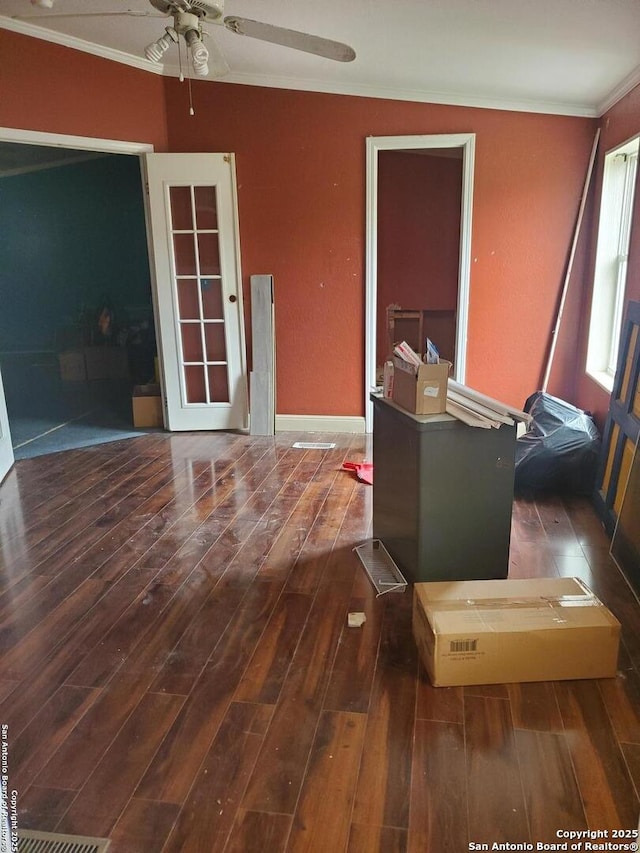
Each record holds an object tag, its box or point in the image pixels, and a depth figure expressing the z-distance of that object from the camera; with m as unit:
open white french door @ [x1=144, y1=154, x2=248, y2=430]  4.51
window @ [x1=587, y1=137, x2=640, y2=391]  3.89
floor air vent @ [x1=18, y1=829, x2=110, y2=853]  1.39
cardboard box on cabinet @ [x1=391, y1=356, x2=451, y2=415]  2.26
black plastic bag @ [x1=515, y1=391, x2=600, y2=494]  3.39
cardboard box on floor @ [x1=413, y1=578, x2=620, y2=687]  1.83
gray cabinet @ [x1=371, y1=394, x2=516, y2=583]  2.26
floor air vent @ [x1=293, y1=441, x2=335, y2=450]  4.50
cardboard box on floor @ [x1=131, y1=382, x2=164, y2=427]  5.04
